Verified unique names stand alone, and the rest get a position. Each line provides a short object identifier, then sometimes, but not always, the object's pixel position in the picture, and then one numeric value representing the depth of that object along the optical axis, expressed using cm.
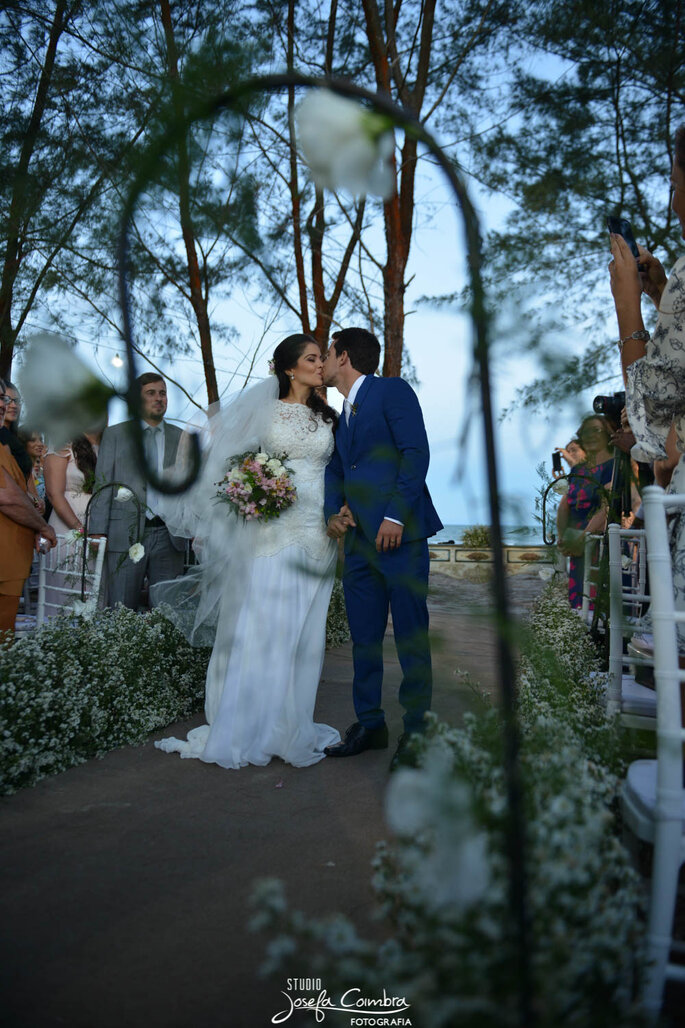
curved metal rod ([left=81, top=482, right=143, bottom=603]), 372
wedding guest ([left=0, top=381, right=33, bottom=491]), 434
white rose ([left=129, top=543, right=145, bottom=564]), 412
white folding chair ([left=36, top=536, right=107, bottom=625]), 410
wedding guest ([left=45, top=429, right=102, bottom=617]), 462
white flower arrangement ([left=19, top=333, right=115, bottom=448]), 61
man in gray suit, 433
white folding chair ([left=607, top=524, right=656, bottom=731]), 244
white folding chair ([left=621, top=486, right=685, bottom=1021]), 125
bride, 317
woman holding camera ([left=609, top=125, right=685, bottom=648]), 155
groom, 282
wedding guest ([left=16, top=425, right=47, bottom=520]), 535
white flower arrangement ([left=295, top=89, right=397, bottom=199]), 77
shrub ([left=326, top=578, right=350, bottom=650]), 618
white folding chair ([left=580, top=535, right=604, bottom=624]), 376
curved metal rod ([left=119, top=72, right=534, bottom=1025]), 83
